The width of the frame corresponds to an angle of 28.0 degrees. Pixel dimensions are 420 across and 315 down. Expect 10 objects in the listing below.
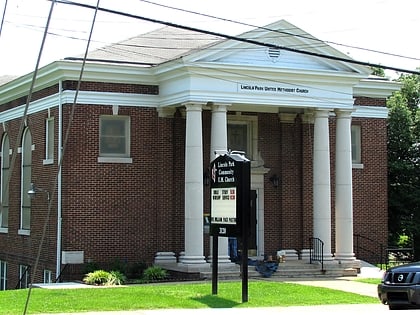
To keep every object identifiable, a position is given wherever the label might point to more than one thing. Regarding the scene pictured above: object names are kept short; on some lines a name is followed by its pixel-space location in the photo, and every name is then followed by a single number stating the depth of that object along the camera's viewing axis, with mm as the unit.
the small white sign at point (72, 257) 26703
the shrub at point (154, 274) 25345
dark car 15625
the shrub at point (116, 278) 24172
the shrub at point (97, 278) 24203
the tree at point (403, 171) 36000
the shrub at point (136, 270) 26452
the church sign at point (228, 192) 19125
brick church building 26438
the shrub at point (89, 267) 26312
